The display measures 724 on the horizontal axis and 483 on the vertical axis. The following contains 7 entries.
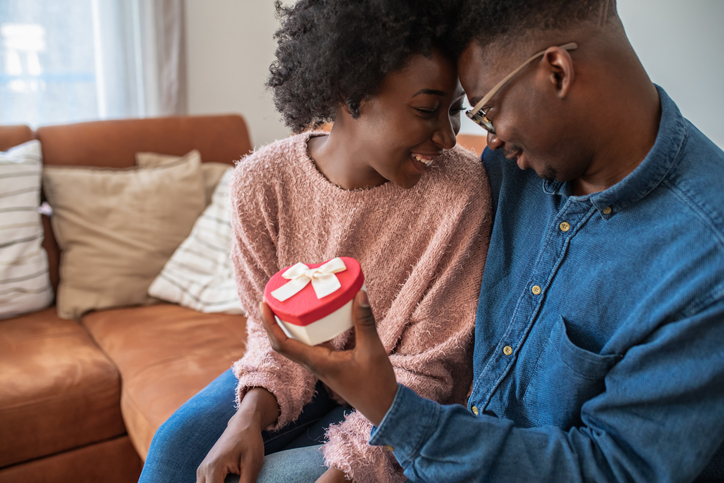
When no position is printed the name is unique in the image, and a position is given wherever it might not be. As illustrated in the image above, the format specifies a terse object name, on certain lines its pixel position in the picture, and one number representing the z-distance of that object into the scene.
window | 2.57
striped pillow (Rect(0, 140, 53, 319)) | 1.94
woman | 0.98
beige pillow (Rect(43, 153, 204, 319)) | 2.09
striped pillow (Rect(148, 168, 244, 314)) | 2.09
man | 0.75
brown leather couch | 1.59
